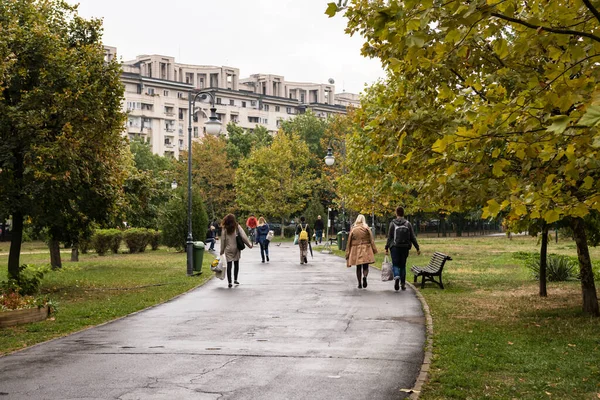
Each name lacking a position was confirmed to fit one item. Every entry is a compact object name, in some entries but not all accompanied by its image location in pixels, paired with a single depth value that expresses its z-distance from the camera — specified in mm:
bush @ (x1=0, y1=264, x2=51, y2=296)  13692
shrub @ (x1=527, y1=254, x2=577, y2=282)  19953
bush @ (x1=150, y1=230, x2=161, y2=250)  43791
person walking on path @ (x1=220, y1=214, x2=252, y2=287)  19359
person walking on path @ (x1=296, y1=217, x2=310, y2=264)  28359
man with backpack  17203
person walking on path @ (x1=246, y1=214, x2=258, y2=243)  41169
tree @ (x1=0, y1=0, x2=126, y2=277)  16781
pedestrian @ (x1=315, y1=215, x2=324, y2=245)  43875
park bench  17828
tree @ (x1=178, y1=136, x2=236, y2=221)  78688
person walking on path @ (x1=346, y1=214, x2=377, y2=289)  17719
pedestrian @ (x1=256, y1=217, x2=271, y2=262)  30500
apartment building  111688
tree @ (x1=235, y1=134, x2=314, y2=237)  70750
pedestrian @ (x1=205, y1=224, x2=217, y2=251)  42250
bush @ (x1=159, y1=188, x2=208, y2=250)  38188
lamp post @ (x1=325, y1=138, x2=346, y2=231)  38188
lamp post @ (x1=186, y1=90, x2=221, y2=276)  23250
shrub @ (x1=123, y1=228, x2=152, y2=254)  41634
